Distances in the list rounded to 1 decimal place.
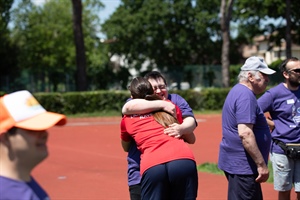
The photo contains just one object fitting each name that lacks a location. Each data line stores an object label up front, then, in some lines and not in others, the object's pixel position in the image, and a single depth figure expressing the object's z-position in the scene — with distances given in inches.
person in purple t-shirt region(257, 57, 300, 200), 398.4
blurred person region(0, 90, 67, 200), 157.7
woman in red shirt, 272.0
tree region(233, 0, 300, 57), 2762.1
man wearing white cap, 316.4
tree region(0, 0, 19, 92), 2428.6
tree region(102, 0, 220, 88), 3420.6
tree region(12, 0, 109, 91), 3441.3
